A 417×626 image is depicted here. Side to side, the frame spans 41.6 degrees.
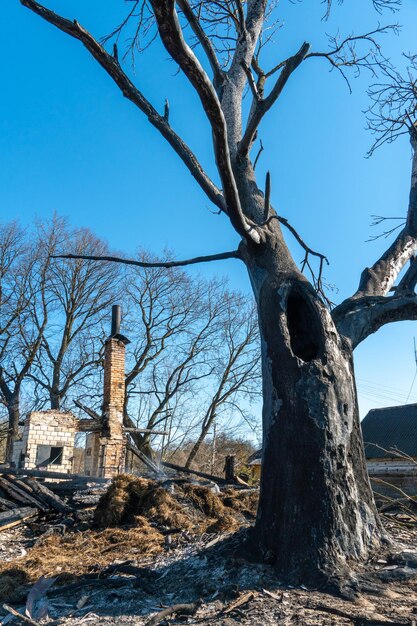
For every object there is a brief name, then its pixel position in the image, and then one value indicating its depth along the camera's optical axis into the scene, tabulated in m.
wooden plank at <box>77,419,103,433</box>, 17.79
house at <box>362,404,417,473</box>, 24.28
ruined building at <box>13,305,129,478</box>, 16.92
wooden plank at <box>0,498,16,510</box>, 8.23
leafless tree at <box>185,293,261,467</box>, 27.70
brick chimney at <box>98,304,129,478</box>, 17.52
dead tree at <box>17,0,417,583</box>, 3.87
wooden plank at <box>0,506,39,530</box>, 7.61
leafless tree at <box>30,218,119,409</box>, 25.20
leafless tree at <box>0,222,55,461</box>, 24.33
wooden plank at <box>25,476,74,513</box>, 8.33
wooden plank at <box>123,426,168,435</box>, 18.63
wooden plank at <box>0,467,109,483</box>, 10.98
